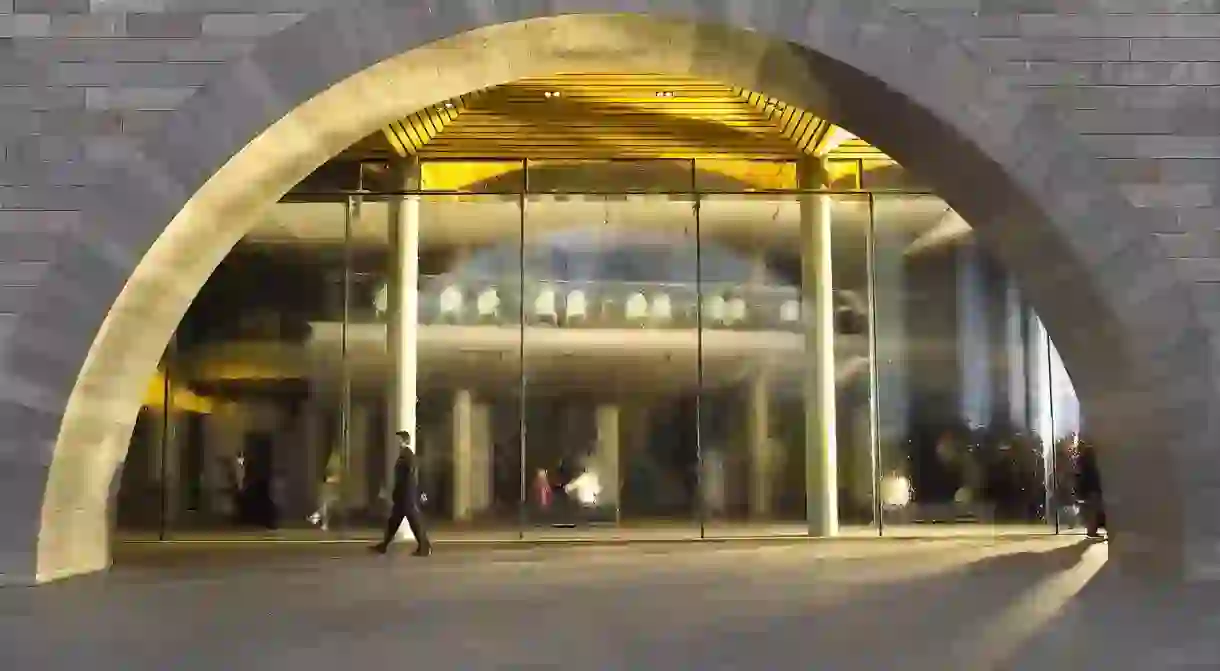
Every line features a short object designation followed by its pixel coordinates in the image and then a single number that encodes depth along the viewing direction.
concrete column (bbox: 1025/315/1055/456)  18.62
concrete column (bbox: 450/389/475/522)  17.69
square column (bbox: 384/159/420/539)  17.36
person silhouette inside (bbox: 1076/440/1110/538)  14.34
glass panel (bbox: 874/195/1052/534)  18.38
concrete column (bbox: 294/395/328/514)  17.78
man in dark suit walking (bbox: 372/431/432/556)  13.09
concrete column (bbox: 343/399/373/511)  17.53
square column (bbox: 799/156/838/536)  16.89
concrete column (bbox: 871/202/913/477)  18.23
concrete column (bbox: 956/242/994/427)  18.78
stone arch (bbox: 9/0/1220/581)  9.02
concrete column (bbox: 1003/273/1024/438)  18.75
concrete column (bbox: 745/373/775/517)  17.98
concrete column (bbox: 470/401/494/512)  17.69
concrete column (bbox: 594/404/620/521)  18.08
